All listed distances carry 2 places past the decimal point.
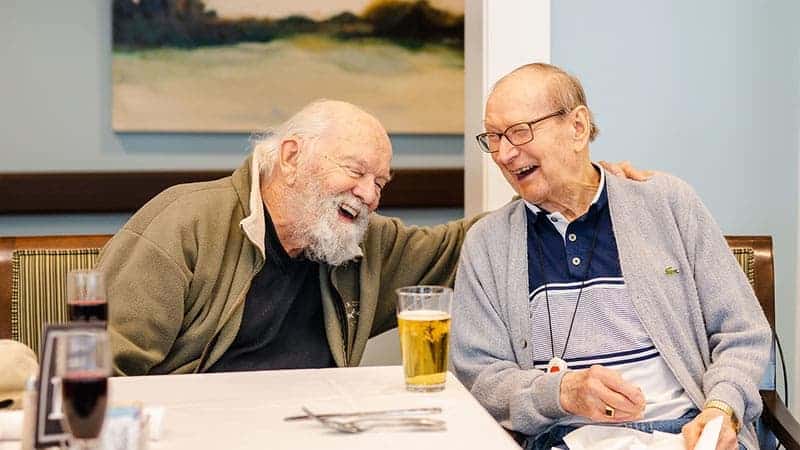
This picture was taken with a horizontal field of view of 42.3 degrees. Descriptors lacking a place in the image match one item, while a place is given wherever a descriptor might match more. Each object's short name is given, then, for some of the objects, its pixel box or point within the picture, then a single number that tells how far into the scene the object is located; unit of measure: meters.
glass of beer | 1.78
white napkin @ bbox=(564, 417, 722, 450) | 1.91
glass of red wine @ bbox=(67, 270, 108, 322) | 1.58
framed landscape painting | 3.80
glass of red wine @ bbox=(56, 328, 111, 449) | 1.24
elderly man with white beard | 2.31
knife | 1.61
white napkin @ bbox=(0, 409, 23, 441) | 1.46
